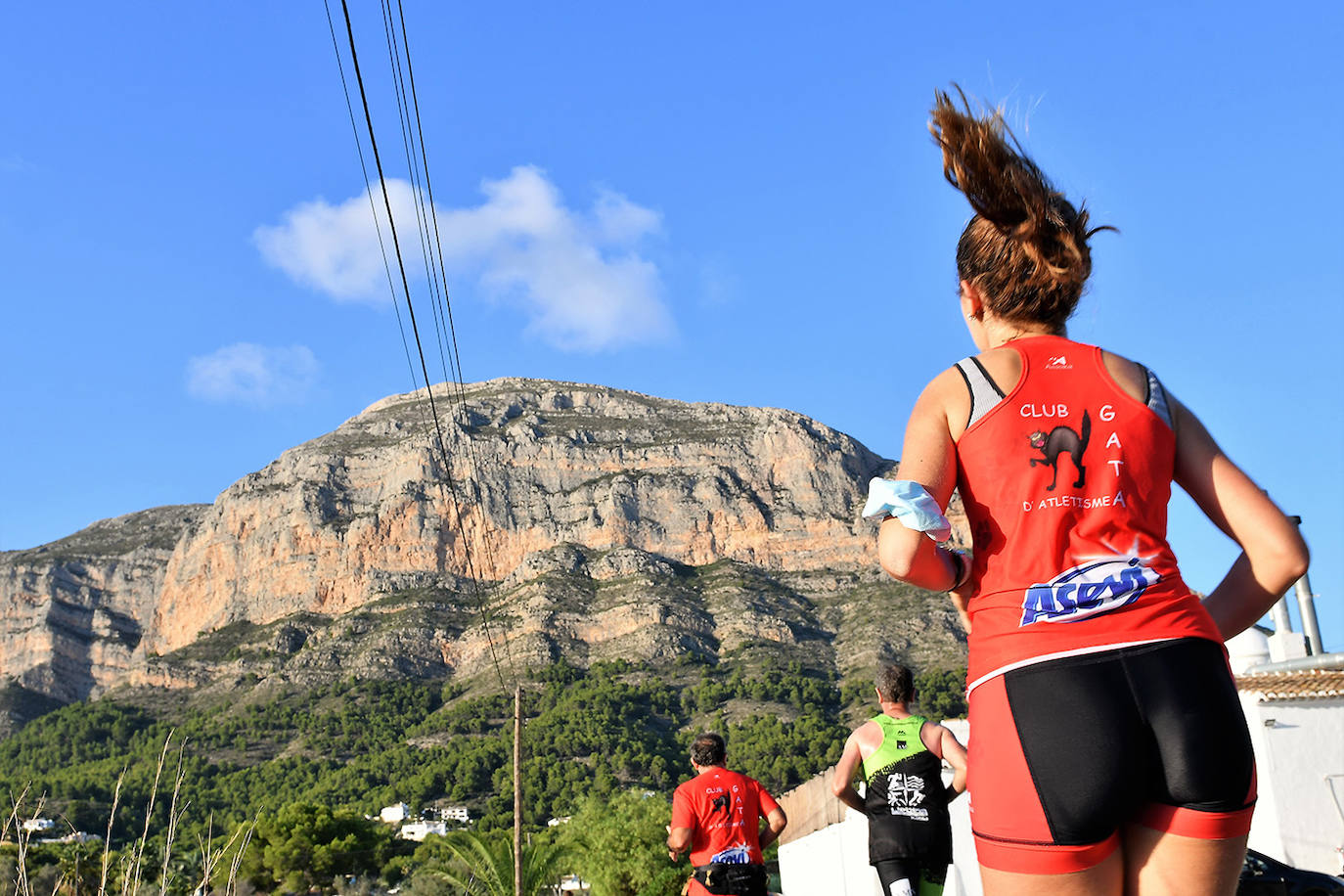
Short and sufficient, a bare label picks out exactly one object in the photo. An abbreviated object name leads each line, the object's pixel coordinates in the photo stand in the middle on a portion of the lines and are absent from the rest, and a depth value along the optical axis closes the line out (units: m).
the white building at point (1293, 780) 15.96
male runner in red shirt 5.05
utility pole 16.45
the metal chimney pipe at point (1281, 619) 21.54
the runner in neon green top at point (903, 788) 4.46
